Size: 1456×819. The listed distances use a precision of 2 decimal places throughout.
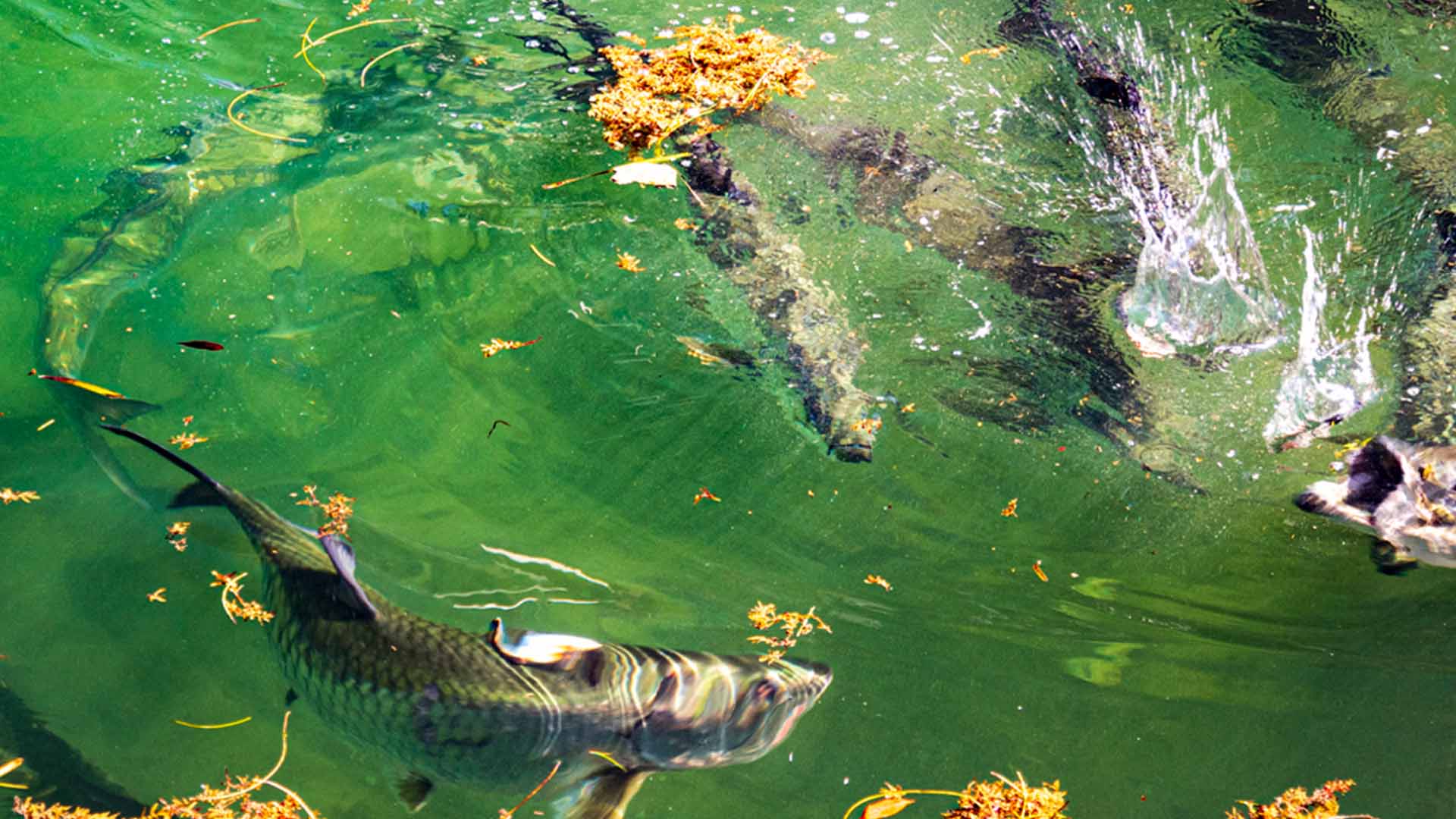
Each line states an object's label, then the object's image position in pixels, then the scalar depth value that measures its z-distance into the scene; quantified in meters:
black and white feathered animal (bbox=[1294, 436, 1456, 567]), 3.02
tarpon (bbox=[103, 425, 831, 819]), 2.59
